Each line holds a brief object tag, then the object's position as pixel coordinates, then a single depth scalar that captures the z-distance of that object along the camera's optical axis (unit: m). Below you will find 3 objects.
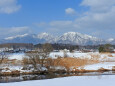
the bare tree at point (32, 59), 42.62
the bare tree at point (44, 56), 43.06
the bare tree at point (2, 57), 43.97
